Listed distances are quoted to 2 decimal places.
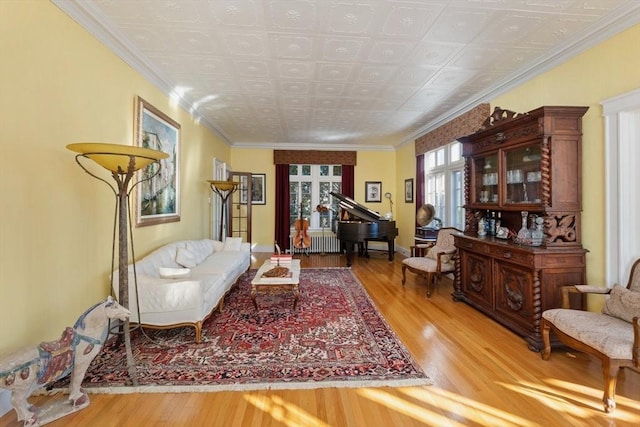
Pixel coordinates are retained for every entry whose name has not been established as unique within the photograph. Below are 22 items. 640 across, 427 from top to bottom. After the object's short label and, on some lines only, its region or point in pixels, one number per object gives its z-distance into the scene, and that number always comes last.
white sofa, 2.88
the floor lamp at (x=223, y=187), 5.78
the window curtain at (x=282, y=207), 8.38
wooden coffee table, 3.68
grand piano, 6.45
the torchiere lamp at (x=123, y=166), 2.17
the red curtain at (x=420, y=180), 6.90
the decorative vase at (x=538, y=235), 3.16
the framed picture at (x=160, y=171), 3.66
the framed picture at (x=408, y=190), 7.55
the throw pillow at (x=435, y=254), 4.74
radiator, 8.44
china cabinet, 2.96
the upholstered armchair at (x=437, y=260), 4.54
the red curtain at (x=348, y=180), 8.54
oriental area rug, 2.35
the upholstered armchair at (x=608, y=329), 2.04
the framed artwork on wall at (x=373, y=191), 8.70
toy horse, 1.76
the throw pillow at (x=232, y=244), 5.50
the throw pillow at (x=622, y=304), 2.31
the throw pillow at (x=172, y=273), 3.13
